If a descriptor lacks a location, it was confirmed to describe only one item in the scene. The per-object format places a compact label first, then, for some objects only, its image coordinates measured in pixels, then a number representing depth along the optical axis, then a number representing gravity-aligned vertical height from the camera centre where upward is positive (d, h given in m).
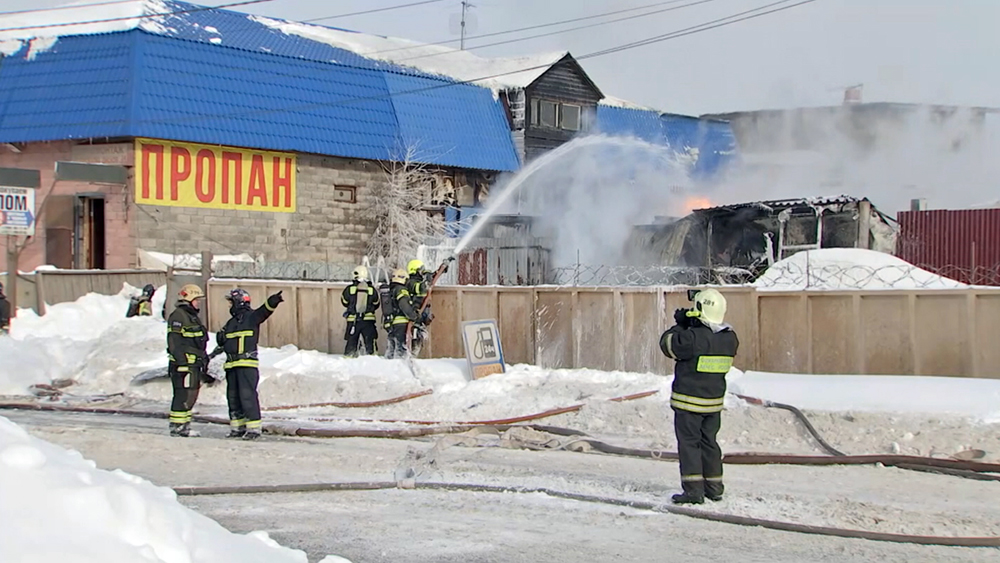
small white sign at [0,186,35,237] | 19.98 +1.27
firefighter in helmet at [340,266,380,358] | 17.36 -0.58
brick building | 28.34 +4.37
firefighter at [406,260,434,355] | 16.80 -0.24
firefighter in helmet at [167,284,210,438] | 11.85 -0.94
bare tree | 33.41 +2.21
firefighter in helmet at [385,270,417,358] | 16.66 -0.63
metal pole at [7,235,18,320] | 20.73 -0.05
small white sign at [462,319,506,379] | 15.41 -1.07
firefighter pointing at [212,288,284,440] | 11.60 -1.01
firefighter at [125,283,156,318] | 21.45 -0.63
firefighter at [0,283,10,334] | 19.66 -0.76
